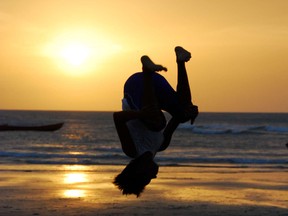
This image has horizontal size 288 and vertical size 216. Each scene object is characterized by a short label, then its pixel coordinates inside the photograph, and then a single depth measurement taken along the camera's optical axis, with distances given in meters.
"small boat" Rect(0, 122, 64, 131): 78.56
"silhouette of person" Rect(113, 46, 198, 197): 5.14
